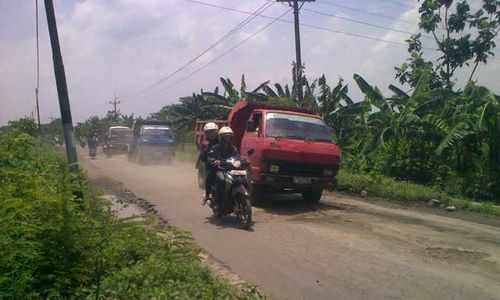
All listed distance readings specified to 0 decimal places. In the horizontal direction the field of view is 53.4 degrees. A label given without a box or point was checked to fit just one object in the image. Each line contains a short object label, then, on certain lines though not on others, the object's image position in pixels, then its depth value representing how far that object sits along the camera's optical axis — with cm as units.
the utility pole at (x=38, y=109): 4397
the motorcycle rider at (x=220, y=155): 861
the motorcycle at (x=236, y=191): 821
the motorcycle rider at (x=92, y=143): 3192
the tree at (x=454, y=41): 2059
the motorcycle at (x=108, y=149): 3375
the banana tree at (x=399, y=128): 1519
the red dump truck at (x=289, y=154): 989
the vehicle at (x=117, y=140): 3384
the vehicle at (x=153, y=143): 2428
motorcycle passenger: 897
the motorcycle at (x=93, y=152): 3233
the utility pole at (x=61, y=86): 1058
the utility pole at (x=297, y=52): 2058
